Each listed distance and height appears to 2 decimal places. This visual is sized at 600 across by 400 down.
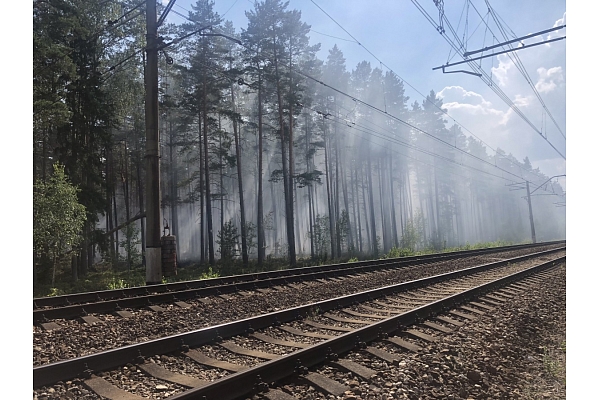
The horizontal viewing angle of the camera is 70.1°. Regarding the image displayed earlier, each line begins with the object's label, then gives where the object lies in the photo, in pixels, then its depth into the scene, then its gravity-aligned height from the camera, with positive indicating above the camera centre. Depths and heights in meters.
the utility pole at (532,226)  39.66 +0.10
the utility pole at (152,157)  10.09 +2.20
